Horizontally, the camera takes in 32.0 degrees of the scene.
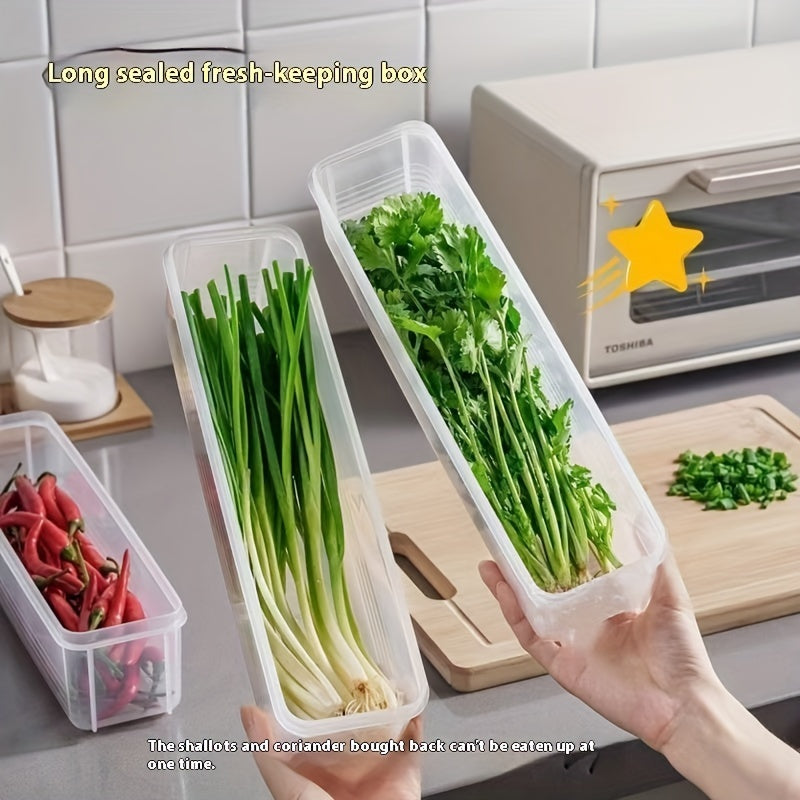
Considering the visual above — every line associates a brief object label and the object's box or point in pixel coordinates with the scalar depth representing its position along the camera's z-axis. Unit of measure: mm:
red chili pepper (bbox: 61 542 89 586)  1117
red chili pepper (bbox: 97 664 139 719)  1075
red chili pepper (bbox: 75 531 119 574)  1130
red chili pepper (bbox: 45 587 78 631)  1082
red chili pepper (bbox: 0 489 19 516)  1215
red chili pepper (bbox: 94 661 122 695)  1065
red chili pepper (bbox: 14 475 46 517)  1195
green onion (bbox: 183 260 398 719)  1012
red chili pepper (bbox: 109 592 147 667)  1065
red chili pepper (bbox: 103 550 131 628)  1072
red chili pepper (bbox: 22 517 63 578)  1122
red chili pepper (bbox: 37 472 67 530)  1196
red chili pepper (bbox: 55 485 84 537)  1175
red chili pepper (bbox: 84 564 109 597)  1104
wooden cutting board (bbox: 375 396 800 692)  1157
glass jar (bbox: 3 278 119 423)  1422
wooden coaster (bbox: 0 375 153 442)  1459
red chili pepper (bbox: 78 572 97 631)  1073
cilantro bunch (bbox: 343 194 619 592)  1005
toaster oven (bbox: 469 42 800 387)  1435
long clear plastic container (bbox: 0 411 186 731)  1062
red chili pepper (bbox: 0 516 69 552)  1153
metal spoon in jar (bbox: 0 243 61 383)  1437
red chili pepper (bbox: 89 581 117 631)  1062
